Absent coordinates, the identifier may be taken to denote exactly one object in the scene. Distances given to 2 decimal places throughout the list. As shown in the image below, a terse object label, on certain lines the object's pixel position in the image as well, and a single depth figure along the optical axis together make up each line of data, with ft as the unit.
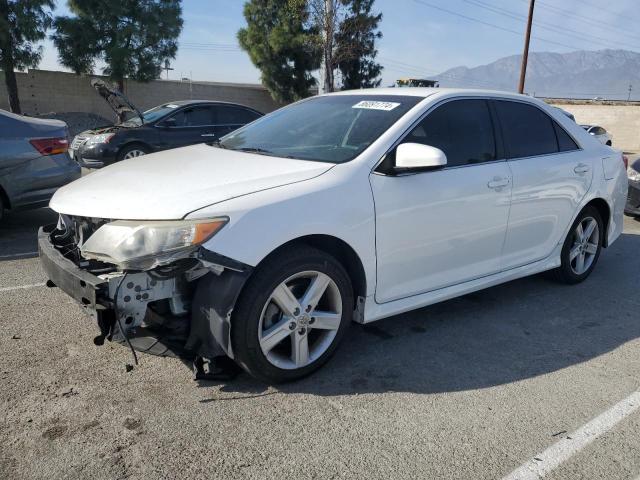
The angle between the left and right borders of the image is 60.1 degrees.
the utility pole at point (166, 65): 88.28
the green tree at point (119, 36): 79.77
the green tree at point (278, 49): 98.07
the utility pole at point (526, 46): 82.94
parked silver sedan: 19.84
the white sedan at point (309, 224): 9.07
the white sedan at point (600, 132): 57.00
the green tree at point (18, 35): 72.84
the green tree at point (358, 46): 88.07
